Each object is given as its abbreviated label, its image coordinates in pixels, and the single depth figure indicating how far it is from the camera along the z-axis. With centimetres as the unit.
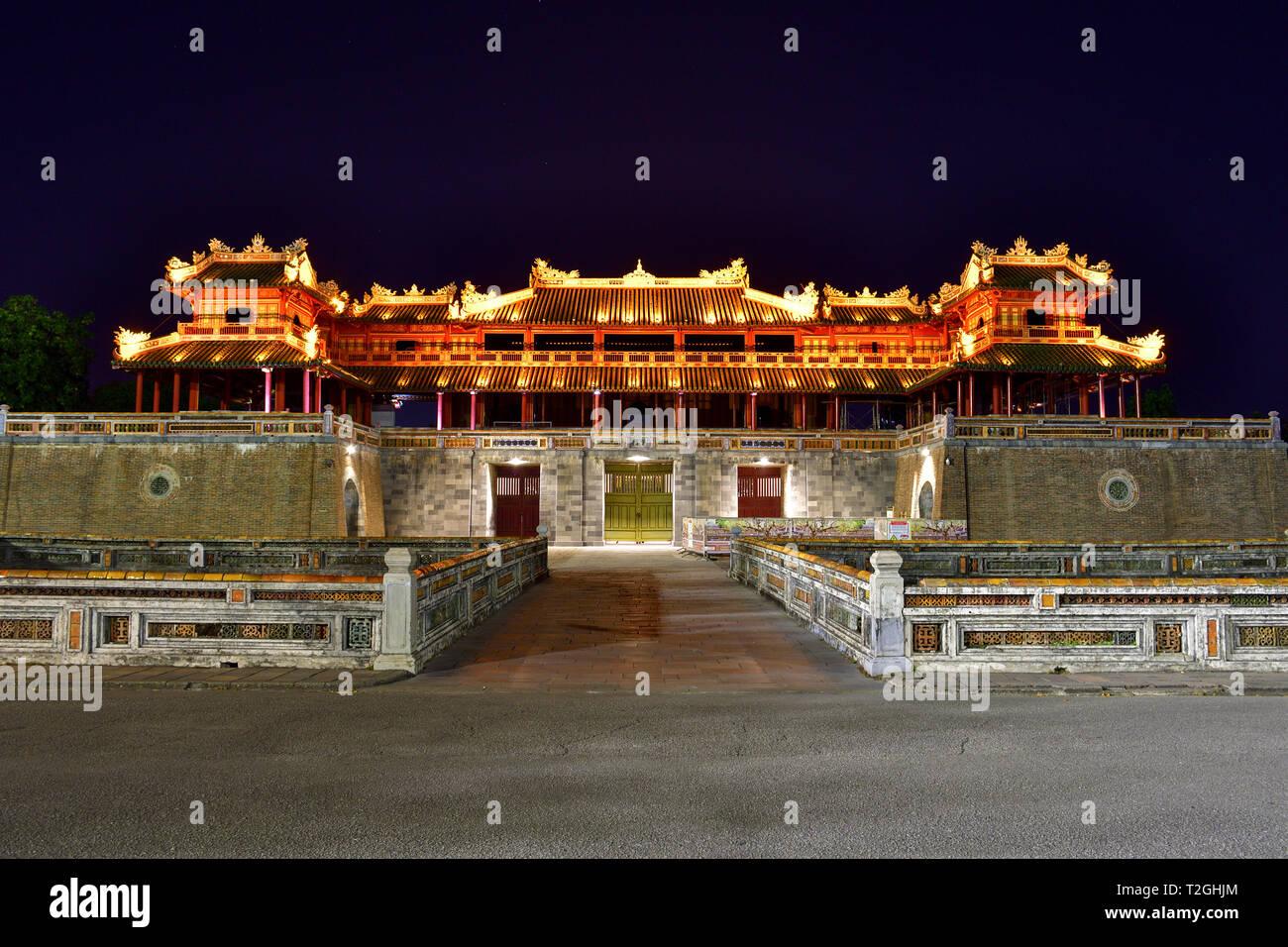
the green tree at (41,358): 3484
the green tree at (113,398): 4294
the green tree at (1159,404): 5009
